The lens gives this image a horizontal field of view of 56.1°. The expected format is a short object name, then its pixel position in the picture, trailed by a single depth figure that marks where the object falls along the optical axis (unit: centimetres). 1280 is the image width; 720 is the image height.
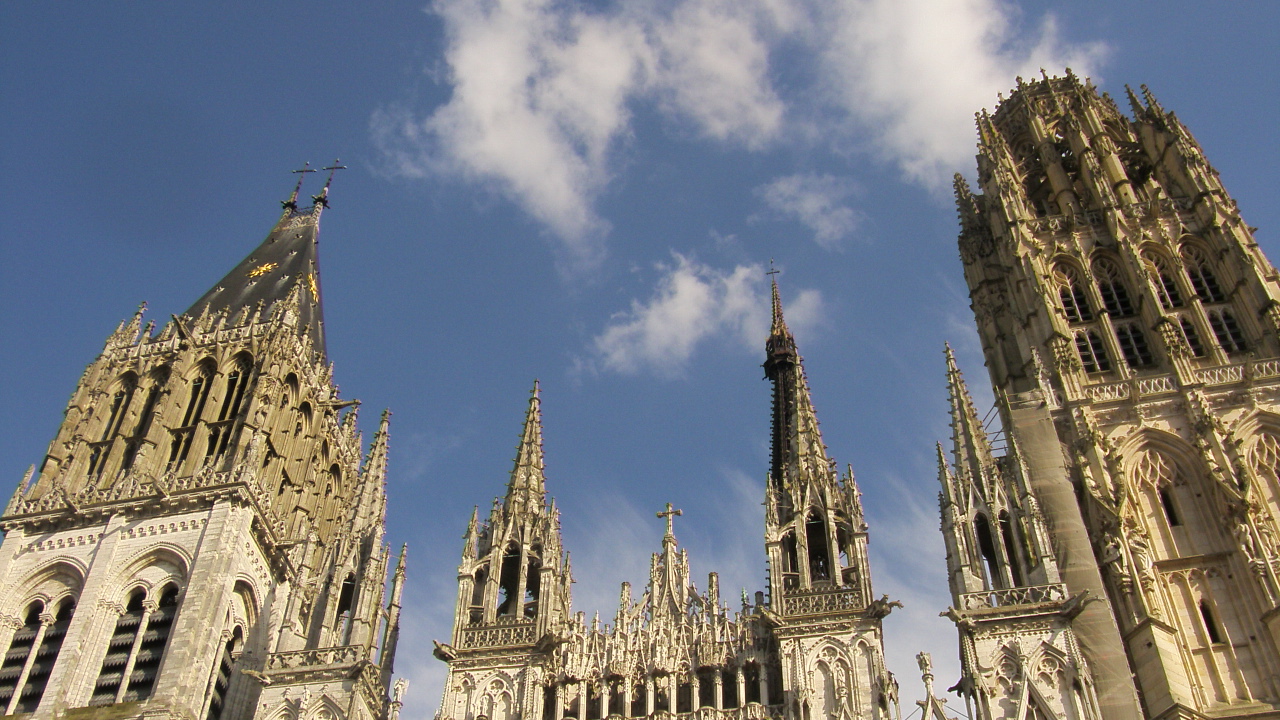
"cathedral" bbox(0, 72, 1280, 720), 2852
